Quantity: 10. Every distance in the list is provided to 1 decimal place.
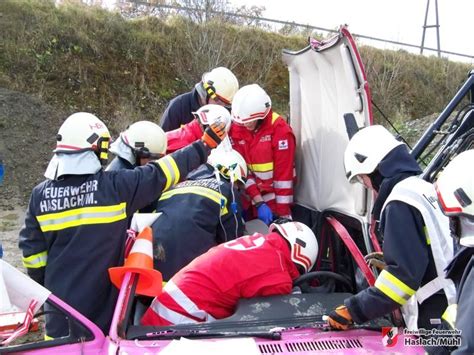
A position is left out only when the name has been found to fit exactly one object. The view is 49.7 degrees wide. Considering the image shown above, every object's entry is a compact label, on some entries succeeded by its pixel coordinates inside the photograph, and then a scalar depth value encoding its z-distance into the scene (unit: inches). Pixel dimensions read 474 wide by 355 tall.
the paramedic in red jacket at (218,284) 103.0
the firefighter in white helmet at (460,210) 67.2
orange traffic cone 93.9
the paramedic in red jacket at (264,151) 166.2
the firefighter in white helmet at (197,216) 121.7
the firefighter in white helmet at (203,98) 194.9
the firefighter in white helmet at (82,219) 102.4
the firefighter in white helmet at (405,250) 88.0
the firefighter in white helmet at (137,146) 142.5
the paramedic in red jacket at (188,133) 168.7
